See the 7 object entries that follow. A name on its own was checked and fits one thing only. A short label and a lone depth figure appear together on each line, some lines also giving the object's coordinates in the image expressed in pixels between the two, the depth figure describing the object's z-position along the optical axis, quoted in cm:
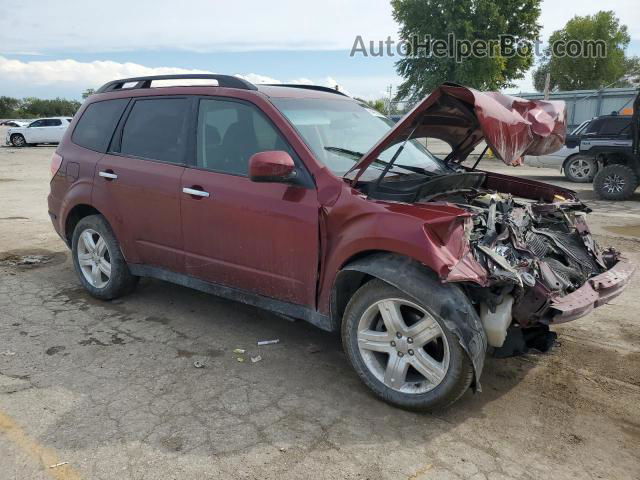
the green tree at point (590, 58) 4472
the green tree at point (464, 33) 2766
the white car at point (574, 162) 1446
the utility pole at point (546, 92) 2312
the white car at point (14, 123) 3579
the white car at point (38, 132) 2994
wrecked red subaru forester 296
